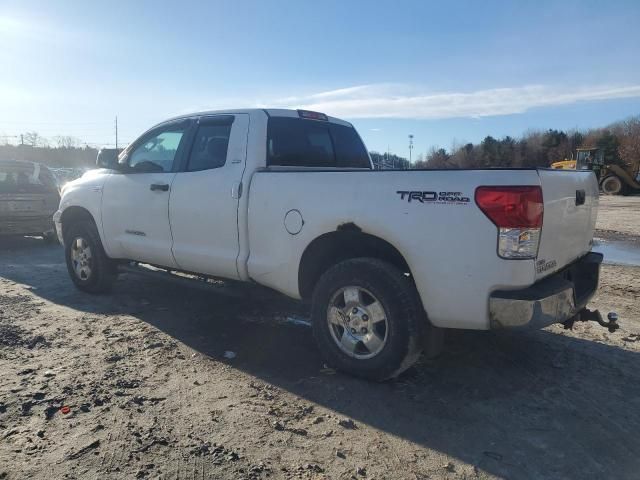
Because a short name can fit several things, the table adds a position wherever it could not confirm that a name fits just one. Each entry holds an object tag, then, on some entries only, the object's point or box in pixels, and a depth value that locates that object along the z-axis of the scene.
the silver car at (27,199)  9.79
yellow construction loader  33.66
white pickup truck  3.29
